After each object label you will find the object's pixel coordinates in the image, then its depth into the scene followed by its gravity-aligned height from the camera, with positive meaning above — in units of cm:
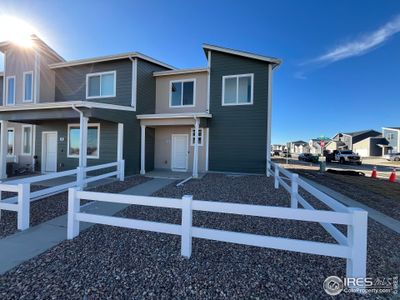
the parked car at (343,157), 2746 -95
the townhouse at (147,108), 1109 +224
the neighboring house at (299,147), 7331 +77
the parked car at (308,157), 3145 -135
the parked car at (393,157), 3526 -95
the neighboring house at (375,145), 4728 +135
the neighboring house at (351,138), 5431 +330
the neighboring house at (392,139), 4510 +277
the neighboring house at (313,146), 6102 +103
